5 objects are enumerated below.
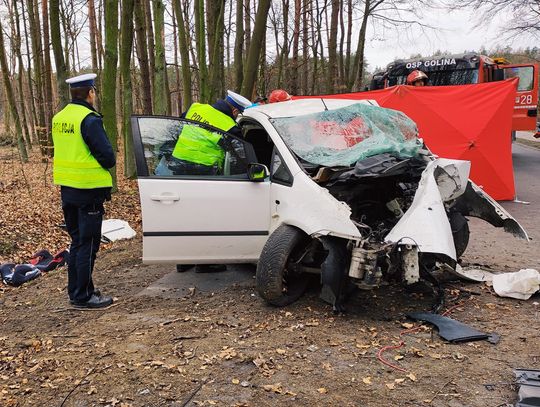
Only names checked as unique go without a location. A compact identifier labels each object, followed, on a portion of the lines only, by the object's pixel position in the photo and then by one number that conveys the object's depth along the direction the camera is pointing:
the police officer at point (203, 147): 4.93
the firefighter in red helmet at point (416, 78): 9.86
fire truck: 13.61
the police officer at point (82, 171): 4.49
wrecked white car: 4.12
